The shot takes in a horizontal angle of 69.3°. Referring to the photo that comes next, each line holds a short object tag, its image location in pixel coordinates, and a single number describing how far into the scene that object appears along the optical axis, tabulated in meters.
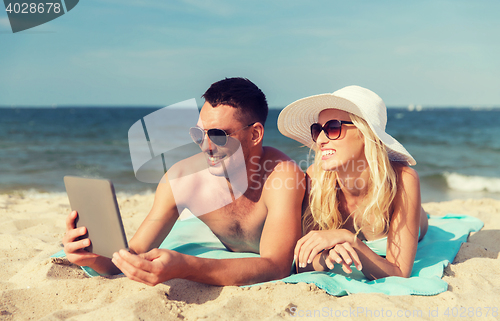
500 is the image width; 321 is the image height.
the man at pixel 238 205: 2.38
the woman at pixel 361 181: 2.50
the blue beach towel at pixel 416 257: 2.45
